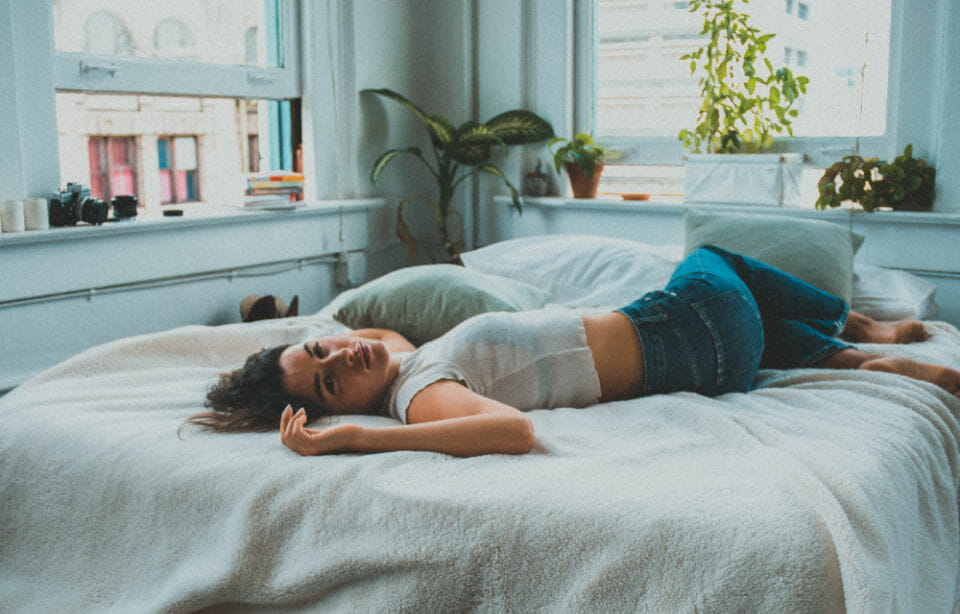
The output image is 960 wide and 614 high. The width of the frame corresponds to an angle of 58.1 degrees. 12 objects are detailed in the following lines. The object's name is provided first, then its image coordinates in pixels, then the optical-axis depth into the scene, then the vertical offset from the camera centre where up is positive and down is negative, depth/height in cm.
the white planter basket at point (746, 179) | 312 +0
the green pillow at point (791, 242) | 243 -18
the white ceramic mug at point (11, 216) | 238 -8
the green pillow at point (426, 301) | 238 -33
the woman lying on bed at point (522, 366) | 169 -38
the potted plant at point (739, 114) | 312 +24
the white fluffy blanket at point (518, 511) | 117 -50
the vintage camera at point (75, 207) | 254 -7
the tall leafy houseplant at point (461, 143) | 362 +16
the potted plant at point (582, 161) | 355 +8
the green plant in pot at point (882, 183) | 284 -2
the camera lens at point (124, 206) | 273 -7
